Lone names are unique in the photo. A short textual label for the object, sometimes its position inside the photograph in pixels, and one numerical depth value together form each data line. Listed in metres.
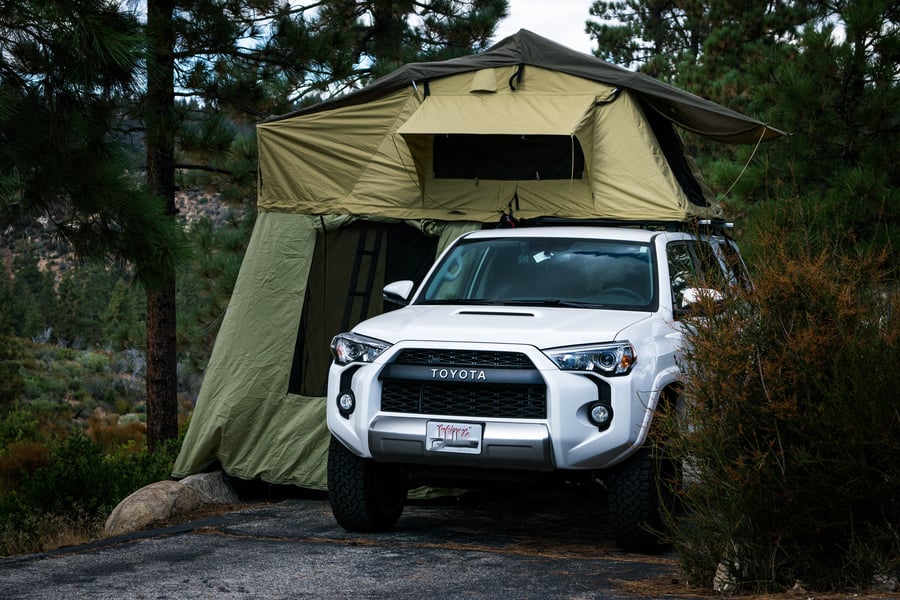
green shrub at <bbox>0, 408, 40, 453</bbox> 21.08
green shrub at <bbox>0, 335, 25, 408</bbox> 26.05
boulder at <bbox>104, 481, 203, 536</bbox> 8.80
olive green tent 9.59
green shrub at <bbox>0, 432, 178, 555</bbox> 10.70
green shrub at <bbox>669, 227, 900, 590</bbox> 5.43
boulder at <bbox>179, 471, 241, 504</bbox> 9.56
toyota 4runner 6.83
